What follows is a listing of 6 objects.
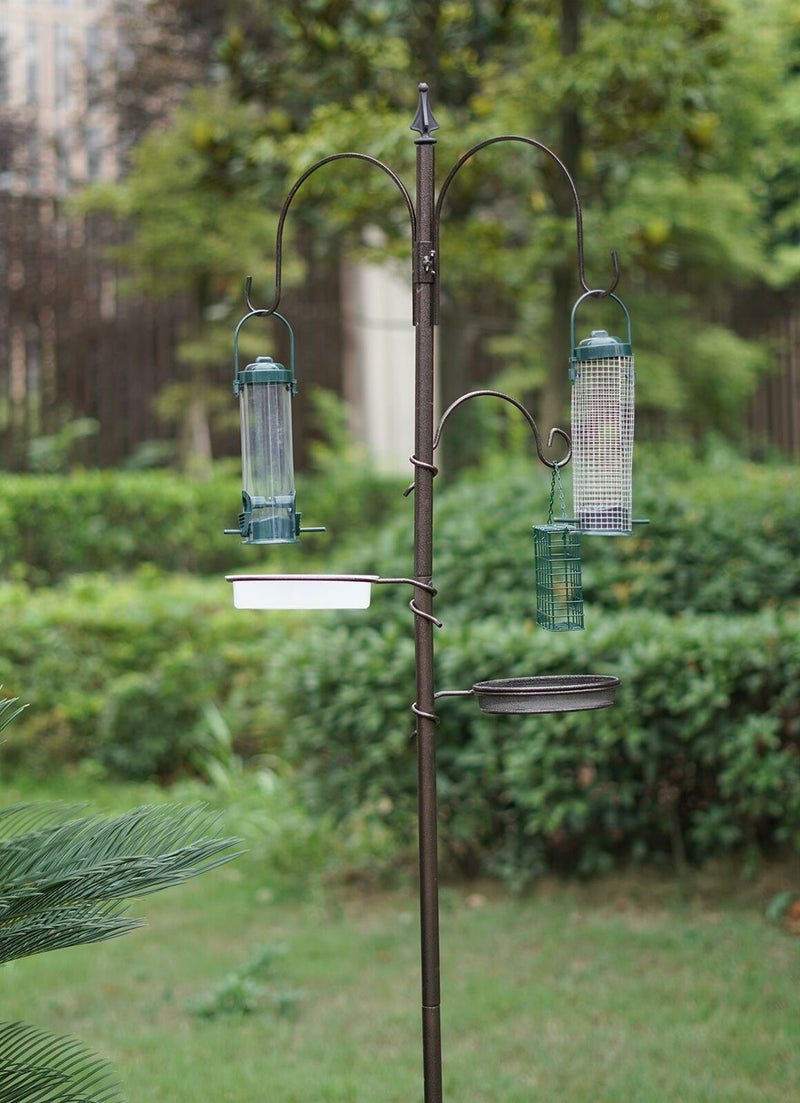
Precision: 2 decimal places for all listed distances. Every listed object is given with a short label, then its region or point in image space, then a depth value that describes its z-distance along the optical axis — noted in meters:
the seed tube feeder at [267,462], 4.14
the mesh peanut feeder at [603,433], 4.20
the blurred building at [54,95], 19.91
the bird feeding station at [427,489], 3.88
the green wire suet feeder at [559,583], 4.60
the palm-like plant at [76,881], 3.36
